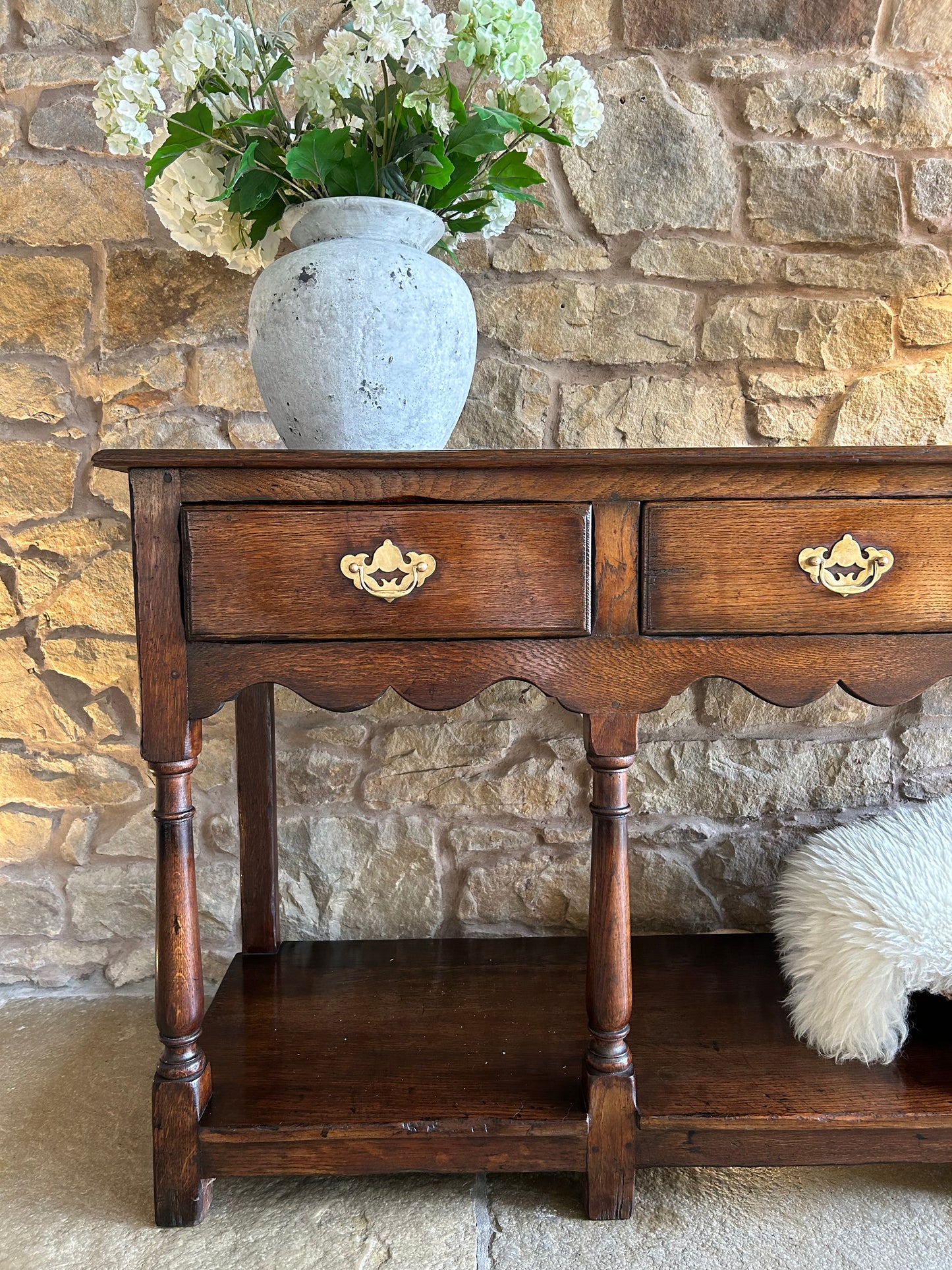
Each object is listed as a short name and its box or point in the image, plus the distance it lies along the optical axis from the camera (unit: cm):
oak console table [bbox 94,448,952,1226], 96
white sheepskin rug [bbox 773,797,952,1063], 113
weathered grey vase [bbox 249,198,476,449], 102
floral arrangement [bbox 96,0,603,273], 102
